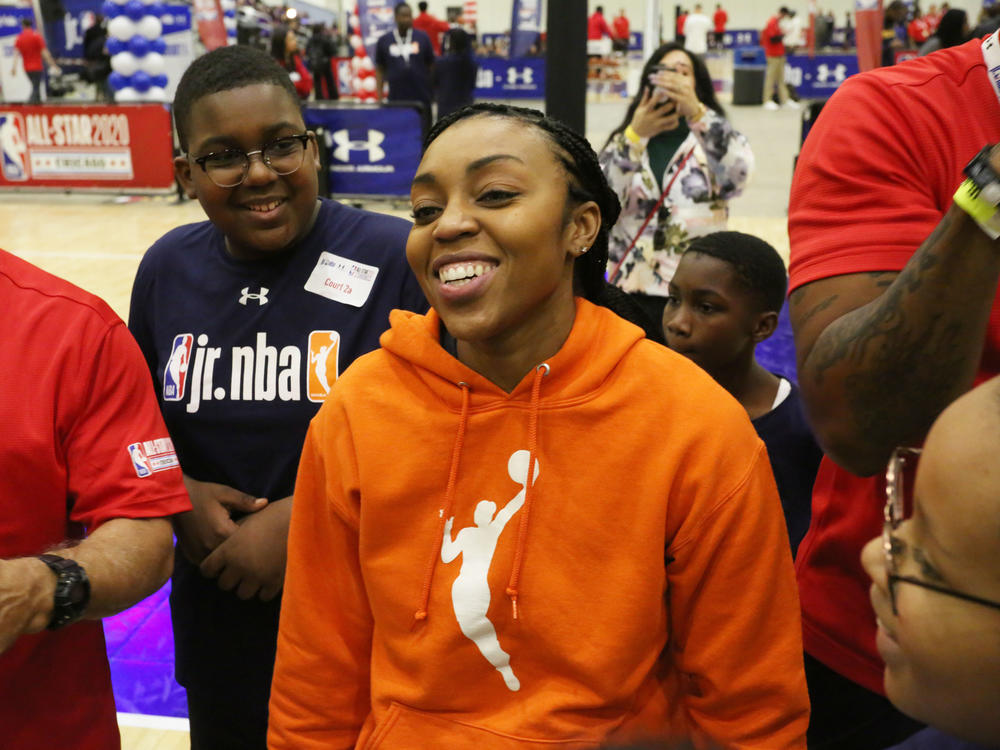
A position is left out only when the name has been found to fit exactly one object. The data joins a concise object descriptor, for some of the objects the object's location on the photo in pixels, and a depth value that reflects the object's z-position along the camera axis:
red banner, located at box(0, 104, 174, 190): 10.67
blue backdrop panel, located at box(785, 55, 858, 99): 23.12
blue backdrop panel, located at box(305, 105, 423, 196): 9.43
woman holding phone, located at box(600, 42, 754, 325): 3.69
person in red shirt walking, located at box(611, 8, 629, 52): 27.45
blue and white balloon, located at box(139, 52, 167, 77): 13.12
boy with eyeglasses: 1.78
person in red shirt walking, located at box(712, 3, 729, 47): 27.28
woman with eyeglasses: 0.76
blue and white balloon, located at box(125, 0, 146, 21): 12.70
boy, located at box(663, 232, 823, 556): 2.61
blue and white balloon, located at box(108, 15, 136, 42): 12.80
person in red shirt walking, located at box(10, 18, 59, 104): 15.95
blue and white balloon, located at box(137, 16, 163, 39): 13.02
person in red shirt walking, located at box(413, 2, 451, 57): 15.37
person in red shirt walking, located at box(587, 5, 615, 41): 23.62
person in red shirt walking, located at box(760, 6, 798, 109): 20.67
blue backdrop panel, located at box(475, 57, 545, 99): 22.72
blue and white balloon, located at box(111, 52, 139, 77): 12.96
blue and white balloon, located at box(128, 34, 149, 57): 12.96
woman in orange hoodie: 1.28
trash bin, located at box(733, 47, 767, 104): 22.12
